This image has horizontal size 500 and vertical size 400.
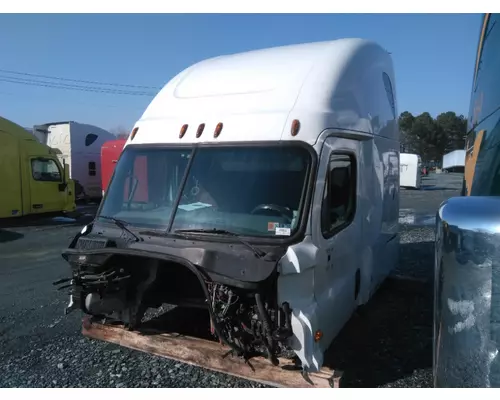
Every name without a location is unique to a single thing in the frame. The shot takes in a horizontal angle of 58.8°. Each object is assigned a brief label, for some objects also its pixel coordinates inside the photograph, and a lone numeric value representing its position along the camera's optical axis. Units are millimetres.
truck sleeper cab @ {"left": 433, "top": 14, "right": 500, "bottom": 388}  2102
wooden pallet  3445
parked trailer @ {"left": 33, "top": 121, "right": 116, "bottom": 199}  19797
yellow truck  13945
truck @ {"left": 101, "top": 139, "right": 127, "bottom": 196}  17750
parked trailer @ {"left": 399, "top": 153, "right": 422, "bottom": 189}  31066
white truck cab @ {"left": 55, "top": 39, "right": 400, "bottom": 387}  3389
